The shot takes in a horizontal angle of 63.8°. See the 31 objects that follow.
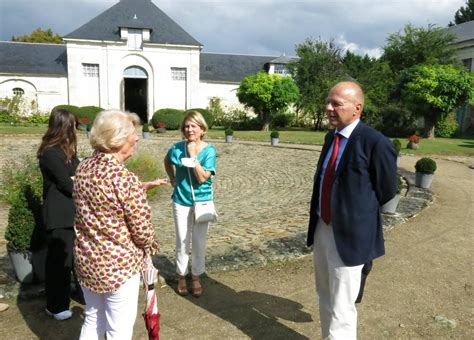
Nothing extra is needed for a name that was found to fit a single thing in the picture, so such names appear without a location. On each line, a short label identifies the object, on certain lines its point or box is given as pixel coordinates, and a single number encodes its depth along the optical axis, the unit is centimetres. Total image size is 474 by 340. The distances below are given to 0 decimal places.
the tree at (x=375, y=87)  2895
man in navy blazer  249
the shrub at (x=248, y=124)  3118
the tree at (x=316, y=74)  2952
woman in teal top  363
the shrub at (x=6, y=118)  2703
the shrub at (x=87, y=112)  2723
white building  3053
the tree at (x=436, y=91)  2241
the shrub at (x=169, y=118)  2736
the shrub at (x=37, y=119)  2839
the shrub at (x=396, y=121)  2870
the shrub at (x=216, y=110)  3228
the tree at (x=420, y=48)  2977
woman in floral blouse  214
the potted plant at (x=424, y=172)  881
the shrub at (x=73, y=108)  2759
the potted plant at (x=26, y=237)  370
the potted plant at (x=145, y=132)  2155
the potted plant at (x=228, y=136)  1933
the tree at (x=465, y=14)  5174
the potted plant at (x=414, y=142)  1794
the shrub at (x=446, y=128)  2675
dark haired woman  318
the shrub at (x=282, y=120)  3190
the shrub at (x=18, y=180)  839
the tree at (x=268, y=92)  2652
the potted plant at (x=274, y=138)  1820
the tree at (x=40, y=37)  4388
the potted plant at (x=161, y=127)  2548
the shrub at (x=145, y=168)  1135
